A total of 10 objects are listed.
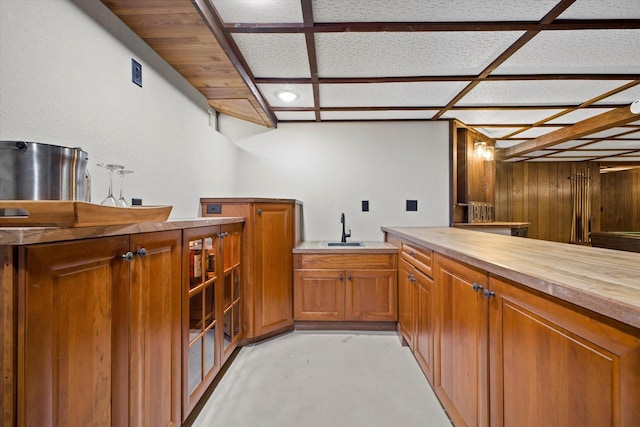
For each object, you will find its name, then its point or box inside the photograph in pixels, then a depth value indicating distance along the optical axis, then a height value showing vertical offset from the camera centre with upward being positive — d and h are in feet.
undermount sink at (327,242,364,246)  9.77 -1.02
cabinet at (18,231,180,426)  2.14 -1.11
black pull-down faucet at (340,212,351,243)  9.75 -0.75
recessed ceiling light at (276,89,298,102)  8.28 +3.43
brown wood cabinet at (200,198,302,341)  7.43 -1.19
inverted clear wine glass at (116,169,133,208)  3.67 +0.16
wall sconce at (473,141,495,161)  11.85 +2.64
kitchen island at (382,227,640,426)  2.00 -1.12
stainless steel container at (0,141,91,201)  2.60 +0.40
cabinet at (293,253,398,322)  8.55 -2.17
